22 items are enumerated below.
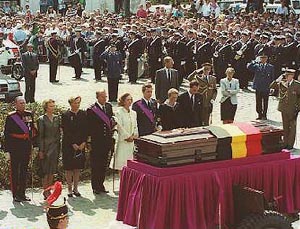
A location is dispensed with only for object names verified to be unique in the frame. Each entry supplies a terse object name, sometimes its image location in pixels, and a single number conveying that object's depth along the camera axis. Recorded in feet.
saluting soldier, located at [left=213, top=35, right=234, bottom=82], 72.69
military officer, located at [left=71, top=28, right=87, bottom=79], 80.74
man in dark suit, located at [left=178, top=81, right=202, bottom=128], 42.13
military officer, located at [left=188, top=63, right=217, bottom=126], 49.01
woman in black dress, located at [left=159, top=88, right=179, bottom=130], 40.09
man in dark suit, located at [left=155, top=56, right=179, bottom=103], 52.29
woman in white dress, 37.24
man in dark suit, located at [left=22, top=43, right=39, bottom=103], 62.80
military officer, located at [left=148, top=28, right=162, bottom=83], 75.82
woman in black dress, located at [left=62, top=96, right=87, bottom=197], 37.09
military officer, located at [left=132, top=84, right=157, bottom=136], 39.06
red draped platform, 26.89
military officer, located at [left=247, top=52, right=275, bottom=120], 56.85
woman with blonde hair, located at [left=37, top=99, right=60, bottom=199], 36.76
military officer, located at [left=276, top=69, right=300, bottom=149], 46.93
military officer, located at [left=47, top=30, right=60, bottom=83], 76.69
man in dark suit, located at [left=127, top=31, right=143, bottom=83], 76.54
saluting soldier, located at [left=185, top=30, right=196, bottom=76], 73.97
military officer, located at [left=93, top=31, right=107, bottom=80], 77.44
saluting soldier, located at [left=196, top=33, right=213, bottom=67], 73.31
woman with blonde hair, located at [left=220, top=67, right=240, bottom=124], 50.49
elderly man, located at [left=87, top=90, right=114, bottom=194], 37.78
